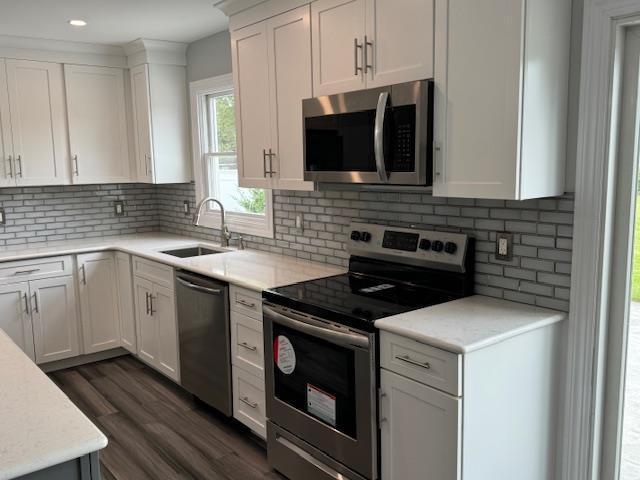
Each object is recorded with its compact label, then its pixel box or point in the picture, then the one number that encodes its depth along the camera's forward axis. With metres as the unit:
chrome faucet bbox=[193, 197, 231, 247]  4.07
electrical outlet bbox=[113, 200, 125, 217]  5.04
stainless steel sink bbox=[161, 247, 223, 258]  4.28
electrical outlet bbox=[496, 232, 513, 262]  2.34
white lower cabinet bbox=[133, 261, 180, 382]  3.71
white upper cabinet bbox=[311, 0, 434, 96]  2.24
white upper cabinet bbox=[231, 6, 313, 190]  2.90
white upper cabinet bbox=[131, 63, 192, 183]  4.46
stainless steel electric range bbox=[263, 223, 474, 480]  2.23
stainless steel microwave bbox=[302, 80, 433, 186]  2.23
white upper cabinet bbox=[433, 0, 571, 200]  1.96
